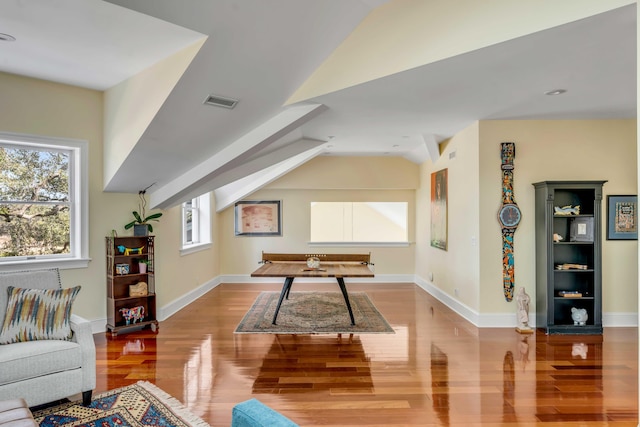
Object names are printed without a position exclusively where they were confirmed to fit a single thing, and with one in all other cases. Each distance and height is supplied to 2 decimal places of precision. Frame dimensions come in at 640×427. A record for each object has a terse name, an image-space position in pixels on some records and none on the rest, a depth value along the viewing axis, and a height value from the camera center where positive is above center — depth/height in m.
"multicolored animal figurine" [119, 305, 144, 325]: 4.36 -1.16
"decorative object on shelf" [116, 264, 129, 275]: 4.36 -0.63
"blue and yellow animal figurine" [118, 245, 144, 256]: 4.39 -0.42
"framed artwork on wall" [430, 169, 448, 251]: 5.79 +0.08
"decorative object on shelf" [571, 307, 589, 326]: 4.35 -1.19
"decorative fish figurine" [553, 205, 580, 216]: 4.39 +0.04
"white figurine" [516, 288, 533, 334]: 4.31 -1.13
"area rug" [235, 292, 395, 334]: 4.37 -1.33
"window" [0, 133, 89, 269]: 3.81 +0.14
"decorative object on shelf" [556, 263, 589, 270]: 4.36 -0.62
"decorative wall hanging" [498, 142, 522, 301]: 4.51 -0.05
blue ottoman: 1.09 -0.60
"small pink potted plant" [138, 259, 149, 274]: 4.52 -0.61
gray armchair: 2.38 -0.99
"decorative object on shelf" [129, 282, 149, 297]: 4.44 -0.89
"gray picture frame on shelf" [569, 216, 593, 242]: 4.46 -0.19
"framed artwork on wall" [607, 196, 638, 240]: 4.54 -0.07
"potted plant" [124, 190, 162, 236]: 4.55 -0.11
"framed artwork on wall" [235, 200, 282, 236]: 7.72 -0.10
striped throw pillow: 2.65 -0.72
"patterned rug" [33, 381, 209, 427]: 2.42 -1.33
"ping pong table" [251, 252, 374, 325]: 4.36 -0.69
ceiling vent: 3.23 +0.99
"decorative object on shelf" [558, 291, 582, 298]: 4.34 -0.93
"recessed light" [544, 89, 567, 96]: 3.43 +1.12
